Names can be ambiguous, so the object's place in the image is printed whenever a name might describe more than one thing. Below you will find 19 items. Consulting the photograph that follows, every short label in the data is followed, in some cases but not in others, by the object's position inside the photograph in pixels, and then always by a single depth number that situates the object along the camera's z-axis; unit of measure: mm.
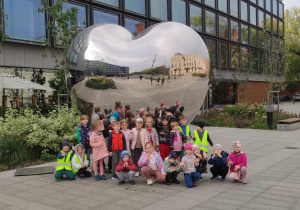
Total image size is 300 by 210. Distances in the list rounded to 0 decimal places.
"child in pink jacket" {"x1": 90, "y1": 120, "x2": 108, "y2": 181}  7367
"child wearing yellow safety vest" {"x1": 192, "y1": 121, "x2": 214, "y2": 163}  7602
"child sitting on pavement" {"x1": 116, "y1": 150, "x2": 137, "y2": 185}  6871
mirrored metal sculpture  8039
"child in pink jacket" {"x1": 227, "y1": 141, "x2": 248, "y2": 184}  6684
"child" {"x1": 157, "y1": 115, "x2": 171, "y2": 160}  7785
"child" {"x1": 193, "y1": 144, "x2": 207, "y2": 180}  6899
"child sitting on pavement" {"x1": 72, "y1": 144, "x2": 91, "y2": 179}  7352
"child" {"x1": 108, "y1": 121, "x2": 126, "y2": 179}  7324
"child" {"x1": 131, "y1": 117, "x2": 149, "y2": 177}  7457
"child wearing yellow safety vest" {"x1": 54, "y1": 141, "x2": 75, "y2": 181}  7246
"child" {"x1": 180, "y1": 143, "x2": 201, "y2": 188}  6566
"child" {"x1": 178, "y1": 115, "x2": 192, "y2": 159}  7781
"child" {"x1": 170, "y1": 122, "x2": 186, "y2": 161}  7547
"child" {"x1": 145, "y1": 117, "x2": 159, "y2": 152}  7485
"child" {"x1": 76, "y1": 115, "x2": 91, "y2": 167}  7941
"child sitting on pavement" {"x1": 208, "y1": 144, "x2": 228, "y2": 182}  6945
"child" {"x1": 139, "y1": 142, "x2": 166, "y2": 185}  6777
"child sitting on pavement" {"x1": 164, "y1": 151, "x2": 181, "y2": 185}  6691
